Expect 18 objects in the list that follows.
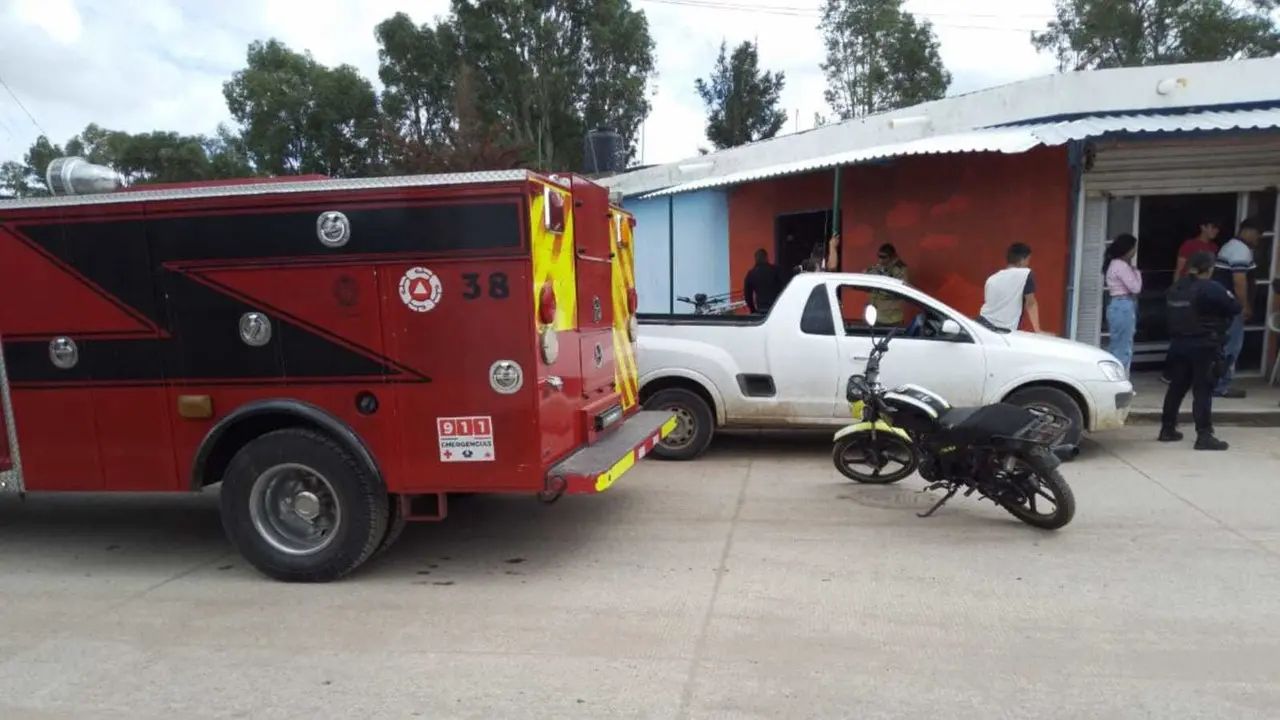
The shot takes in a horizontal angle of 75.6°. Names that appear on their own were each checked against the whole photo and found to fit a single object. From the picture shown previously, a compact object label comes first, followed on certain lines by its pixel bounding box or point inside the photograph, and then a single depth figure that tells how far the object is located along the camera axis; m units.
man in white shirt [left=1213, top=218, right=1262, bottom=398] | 9.23
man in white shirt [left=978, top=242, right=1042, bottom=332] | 8.41
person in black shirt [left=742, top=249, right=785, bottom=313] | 11.51
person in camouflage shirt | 10.91
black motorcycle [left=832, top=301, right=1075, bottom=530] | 5.17
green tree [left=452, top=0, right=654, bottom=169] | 34.91
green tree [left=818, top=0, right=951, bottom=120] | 39.09
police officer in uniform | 7.18
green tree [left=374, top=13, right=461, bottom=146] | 35.59
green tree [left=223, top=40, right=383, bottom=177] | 40.03
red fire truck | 4.34
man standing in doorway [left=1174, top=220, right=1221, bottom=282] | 9.48
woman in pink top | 8.95
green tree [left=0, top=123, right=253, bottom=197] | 42.94
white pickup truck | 6.93
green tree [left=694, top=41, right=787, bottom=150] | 44.72
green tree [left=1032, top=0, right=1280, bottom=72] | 34.06
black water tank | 23.75
